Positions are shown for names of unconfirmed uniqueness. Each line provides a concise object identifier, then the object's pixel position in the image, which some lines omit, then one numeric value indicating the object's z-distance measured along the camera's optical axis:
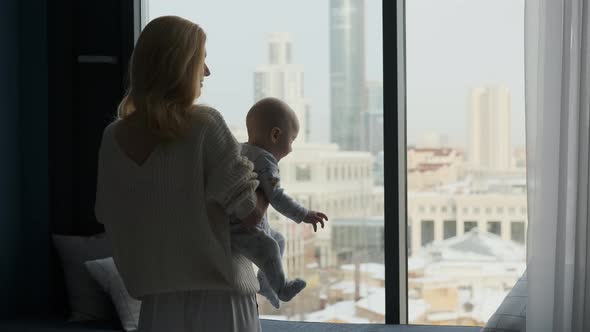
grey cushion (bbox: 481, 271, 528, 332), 2.64
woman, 1.84
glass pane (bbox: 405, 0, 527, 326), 3.60
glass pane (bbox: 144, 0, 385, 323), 3.75
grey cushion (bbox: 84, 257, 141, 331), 3.45
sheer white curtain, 3.02
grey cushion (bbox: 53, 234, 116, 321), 3.63
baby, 2.12
